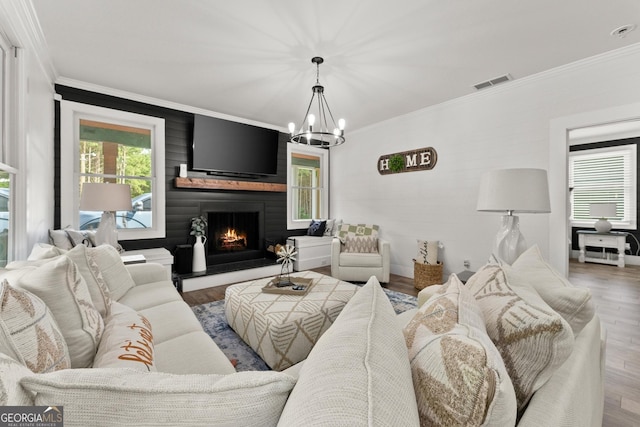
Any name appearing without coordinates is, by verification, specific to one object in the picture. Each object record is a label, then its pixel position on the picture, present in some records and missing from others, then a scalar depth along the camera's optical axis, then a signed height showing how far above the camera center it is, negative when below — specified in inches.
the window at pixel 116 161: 133.5 +23.9
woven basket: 151.1 -34.2
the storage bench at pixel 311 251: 194.2 -29.1
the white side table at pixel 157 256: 139.2 -23.4
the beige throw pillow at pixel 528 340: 29.4 -13.9
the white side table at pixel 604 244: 207.9 -24.2
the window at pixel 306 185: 215.9 +19.8
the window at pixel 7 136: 78.6 +20.5
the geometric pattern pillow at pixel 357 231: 174.7 -12.9
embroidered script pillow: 38.5 -20.5
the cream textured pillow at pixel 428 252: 156.3 -23.1
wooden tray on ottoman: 94.3 -26.9
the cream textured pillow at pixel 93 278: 56.9 -14.7
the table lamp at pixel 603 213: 216.1 -1.0
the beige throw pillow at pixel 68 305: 40.2 -14.5
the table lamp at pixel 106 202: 106.2 +2.2
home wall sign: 166.1 +30.7
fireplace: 180.5 -14.8
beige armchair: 156.6 -30.7
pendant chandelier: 111.5 +57.2
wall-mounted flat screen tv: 165.8 +38.6
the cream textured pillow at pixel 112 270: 75.9 -17.3
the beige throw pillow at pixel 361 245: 165.3 -20.3
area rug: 80.8 -42.7
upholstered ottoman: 75.1 -30.8
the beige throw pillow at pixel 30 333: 27.3 -13.2
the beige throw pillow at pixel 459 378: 21.5 -13.6
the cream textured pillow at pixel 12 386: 17.9 -11.7
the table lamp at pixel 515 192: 86.9 +6.0
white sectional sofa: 19.1 -13.0
